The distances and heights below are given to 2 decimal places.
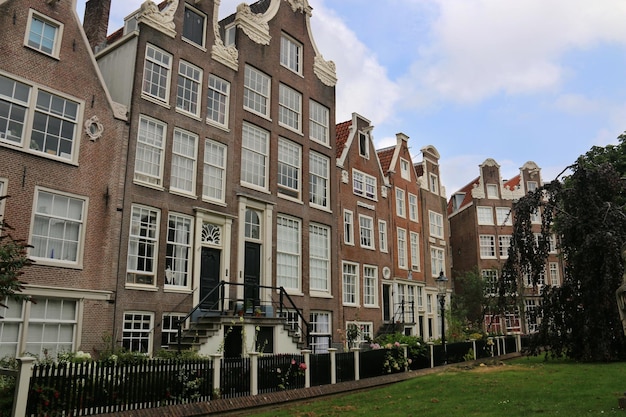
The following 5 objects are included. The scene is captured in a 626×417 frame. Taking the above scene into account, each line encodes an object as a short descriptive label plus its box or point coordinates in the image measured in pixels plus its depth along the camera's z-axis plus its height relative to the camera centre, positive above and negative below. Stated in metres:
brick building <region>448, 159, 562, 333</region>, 50.16 +9.63
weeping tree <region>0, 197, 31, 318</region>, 10.27 +1.08
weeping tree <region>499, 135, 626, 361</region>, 20.84 +2.64
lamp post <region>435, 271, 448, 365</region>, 23.05 +1.67
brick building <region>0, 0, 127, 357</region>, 16.14 +4.59
